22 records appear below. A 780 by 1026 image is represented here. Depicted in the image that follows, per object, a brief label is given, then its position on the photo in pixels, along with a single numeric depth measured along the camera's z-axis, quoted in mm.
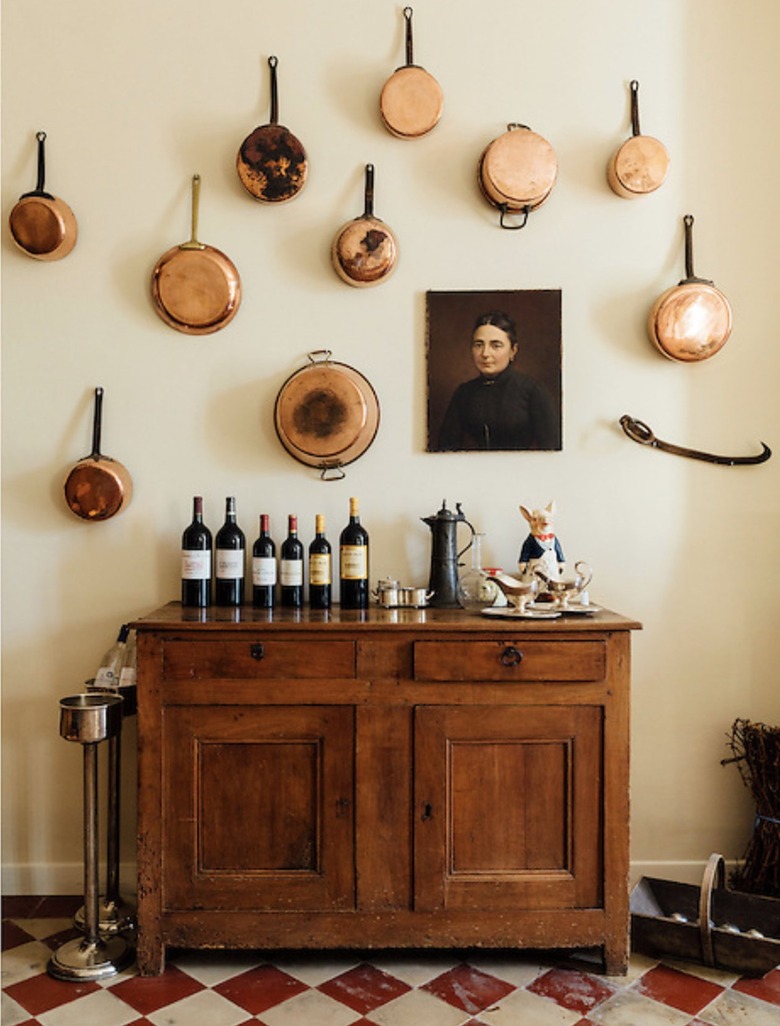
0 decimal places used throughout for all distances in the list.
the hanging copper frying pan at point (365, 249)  2984
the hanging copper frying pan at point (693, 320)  2994
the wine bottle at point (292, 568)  2881
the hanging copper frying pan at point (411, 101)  2988
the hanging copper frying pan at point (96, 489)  2959
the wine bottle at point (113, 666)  2822
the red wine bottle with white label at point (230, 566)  2875
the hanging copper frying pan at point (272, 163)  2998
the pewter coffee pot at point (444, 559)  2879
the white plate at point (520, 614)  2543
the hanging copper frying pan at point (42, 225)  2971
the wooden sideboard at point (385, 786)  2471
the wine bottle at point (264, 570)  2865
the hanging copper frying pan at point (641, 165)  3010
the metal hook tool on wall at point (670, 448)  3057
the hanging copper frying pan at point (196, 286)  2998
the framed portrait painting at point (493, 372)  3049
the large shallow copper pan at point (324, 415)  2984
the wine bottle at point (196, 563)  2854
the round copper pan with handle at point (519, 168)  2965
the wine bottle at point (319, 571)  2863
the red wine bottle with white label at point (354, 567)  2859
